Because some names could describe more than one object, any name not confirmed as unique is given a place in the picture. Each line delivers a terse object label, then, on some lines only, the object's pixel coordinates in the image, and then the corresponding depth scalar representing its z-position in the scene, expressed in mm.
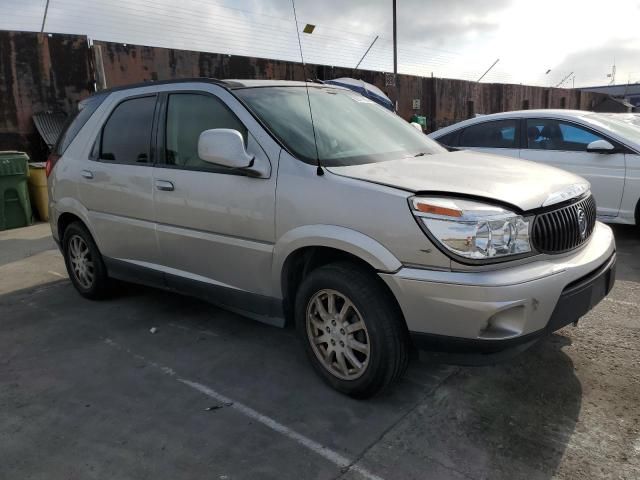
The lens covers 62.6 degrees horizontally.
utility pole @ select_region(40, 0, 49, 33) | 9195
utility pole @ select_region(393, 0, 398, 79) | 14453
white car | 5707
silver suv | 2461
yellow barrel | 8367
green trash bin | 7793
